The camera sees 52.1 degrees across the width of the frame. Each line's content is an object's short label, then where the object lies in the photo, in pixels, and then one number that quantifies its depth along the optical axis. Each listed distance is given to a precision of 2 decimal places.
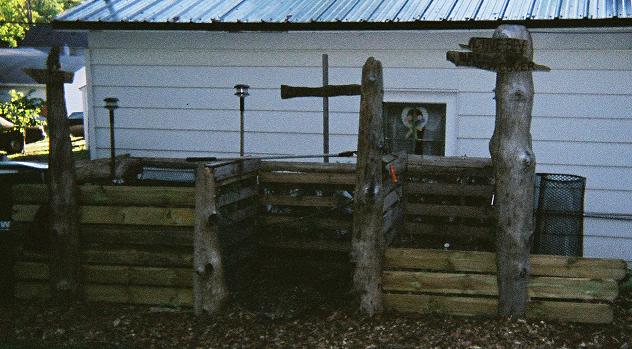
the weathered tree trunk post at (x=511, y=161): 5.52
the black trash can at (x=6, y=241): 6.82
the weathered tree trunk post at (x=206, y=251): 6.07
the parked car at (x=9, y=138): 23.94
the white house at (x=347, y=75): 8.01
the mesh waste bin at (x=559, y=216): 7.21
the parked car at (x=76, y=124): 31.44
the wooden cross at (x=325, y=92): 6.71
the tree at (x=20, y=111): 23.91
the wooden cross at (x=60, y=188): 6.52
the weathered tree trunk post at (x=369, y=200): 5.80
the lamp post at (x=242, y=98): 8.27
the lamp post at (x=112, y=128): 7.63
